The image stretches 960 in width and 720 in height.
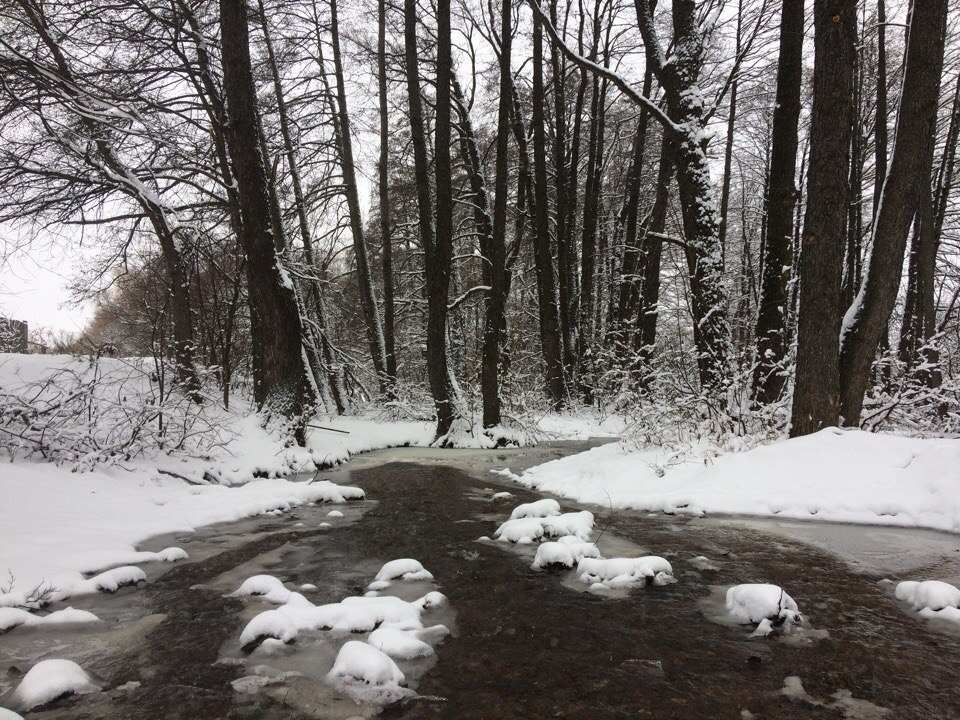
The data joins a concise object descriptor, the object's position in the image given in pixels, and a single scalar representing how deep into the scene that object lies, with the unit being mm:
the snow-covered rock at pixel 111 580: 3311
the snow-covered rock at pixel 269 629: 2653
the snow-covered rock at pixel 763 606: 2691
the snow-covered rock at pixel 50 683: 2109
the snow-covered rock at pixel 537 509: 4887
